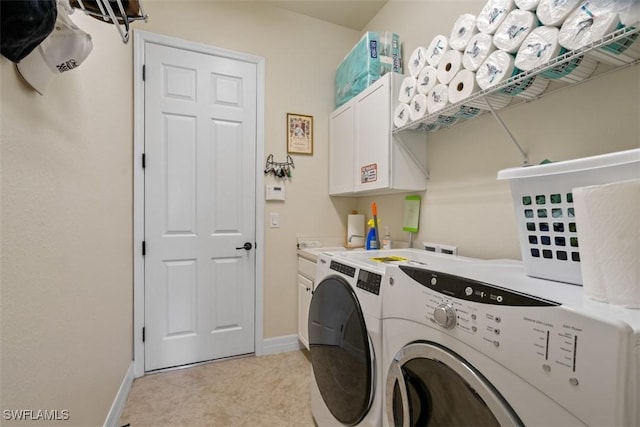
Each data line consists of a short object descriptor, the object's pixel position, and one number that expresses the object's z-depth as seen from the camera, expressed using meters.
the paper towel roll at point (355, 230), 2.52
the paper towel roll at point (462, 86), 1.27
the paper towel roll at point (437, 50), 1.46
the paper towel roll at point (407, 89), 1.64
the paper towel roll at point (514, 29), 1.03
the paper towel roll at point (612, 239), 0.56
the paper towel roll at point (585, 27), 0.81
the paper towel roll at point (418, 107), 1.55
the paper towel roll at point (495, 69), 1.11
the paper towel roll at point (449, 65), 1.35
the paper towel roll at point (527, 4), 1.01
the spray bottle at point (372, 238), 2.10
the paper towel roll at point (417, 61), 1.60
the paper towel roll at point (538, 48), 0.96
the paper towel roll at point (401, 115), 1.66
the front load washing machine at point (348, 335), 1.08
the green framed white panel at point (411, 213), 1.96
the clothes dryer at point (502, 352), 0.47
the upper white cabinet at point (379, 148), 1.81
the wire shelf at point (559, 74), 0.86
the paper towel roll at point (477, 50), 1.19
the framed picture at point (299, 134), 2.46
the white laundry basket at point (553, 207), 0.69
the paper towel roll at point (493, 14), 1.12
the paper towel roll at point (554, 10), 0.91
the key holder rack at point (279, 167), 2.39
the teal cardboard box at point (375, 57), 2.00
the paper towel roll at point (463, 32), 1.29
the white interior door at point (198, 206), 2.09
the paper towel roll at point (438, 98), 1.41
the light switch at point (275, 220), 2.41
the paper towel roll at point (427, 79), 1.49
